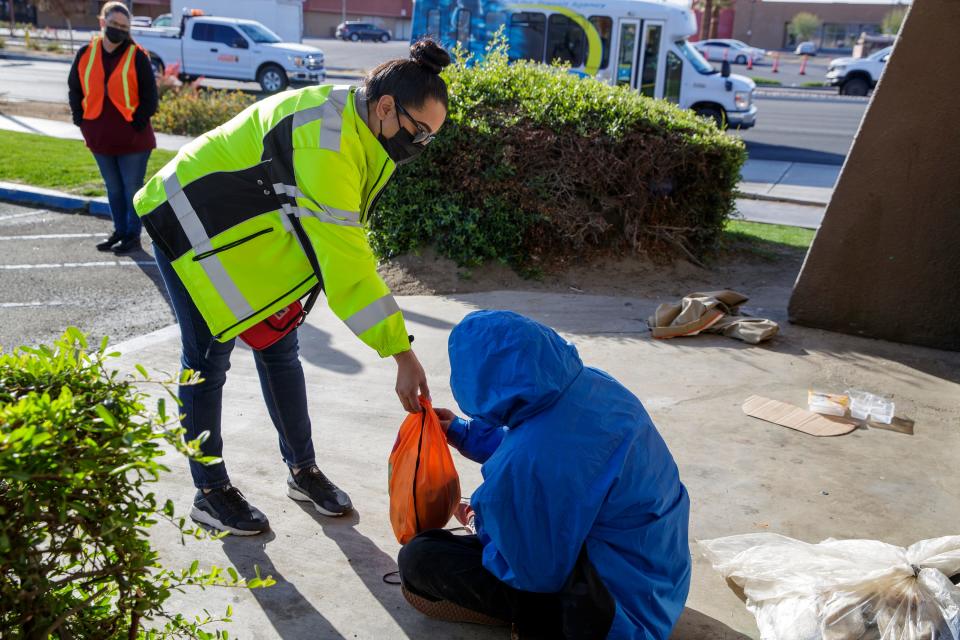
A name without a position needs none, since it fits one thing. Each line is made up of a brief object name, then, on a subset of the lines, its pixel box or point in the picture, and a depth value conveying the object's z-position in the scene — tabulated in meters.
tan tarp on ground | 5.57
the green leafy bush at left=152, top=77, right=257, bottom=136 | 14.27
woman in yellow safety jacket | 2.76
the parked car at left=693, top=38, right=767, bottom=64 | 43.16
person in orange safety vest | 6.89
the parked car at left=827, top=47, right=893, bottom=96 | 29.55
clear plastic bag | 2.60
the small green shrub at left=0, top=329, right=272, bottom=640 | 1.61
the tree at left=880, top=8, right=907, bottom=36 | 65.73
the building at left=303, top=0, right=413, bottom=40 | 62.12
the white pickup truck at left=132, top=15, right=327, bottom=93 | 22.22
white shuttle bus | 16.34
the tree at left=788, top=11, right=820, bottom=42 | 68.94
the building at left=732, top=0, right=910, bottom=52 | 71.81
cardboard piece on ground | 4.42
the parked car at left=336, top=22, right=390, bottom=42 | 54.38
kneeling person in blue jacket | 2.37
